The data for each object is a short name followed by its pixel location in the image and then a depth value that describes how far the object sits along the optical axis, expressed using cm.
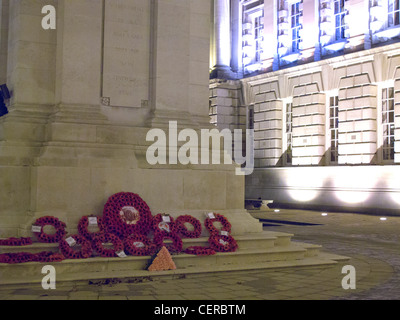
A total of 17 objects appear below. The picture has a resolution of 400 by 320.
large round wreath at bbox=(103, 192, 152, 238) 1026
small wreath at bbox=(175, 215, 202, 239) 1067
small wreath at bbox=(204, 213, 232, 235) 1095
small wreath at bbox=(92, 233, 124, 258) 932
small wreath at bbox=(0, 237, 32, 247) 919
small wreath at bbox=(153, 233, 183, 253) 994
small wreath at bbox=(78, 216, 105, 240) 977
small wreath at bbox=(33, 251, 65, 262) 873
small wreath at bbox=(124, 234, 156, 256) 949
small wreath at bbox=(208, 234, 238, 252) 1019
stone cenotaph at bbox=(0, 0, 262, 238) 1035
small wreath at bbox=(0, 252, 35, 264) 852
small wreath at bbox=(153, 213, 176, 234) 1038
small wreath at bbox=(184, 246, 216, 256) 977
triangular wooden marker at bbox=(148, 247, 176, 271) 907
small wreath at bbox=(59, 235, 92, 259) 909
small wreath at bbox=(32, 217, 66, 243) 957
